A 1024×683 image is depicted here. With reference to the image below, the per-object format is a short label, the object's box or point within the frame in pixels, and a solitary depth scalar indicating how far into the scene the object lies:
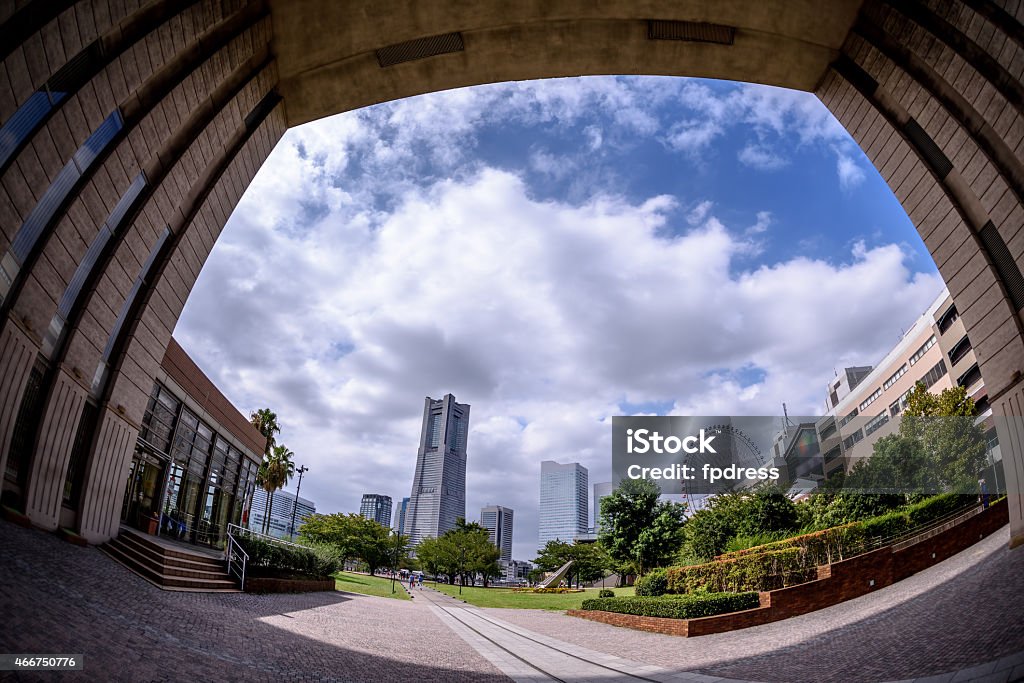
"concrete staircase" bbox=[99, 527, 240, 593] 10.66
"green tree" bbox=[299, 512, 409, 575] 49.88
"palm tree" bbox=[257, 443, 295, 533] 43.72
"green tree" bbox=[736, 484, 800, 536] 23.19
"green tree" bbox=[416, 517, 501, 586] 54.69
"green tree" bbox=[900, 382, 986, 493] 23.38
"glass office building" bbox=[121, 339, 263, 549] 15.83
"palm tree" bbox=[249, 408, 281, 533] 42.38
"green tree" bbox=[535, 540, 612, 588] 53.00
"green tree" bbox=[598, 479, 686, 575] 26.52
